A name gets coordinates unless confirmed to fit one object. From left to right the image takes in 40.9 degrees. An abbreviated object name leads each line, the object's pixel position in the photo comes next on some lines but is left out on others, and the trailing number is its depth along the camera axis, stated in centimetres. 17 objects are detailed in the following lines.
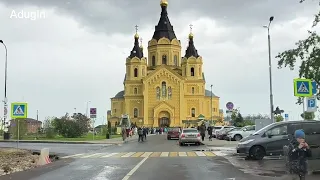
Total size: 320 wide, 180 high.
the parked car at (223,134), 4608
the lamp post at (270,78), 3025
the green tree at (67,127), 5891
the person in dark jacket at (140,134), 4764
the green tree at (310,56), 2186
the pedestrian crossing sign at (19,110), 2475
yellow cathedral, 11071
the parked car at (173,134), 5338
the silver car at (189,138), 3516
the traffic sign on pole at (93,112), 4194
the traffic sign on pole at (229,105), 3886
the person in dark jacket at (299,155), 993
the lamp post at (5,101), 4659
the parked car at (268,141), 1928
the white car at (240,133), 4189
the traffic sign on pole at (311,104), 2003
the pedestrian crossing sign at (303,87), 1870
